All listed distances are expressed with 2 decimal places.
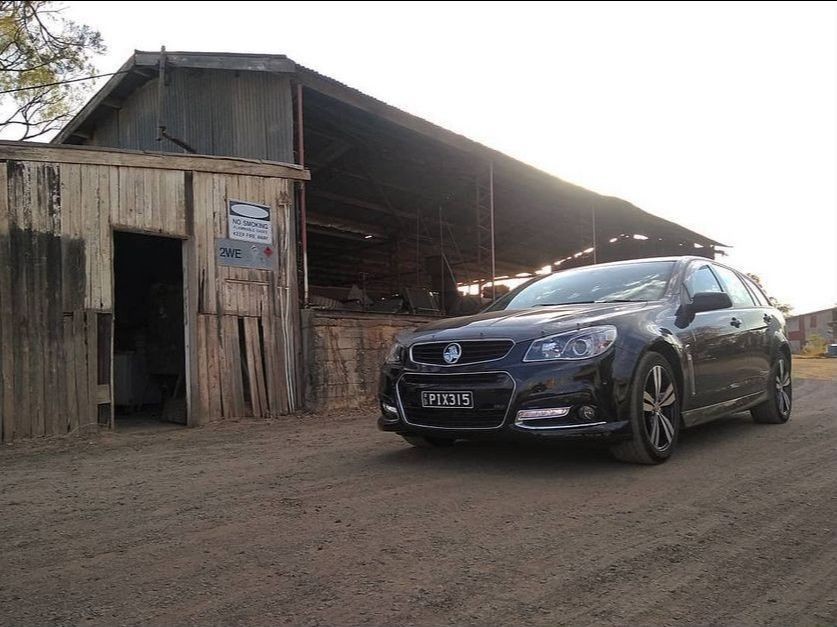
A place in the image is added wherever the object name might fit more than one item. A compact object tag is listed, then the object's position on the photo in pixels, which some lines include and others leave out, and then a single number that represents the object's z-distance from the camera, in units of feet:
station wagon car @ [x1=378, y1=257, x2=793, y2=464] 13.30
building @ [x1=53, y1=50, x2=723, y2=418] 31.42
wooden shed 22.16
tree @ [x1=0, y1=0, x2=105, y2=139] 50.78
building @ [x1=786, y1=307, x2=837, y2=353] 147.54
